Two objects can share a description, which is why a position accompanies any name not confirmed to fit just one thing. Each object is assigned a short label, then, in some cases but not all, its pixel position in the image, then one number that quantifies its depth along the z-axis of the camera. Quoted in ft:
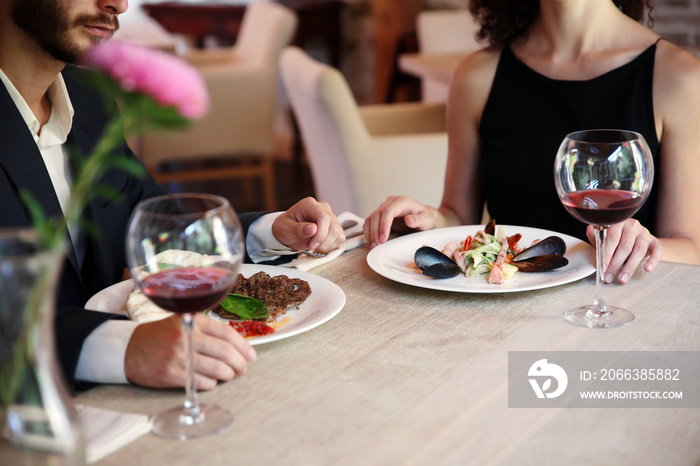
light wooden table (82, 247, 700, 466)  2.50
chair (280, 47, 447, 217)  8.80
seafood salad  3.97
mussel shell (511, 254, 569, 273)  3.99
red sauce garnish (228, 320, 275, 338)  3.36
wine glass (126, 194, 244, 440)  2.50
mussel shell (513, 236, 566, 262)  4.12
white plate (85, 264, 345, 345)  3.29
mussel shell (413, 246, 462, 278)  3.97
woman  5.29
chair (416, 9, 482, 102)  15.35
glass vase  1.82
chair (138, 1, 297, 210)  14.65
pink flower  1.76
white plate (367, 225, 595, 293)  3.82
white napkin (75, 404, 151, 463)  2.52
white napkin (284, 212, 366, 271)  4.40
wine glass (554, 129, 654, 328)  3.56
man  4.21
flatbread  3.39
